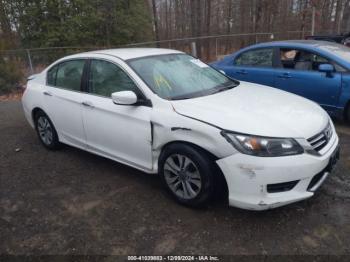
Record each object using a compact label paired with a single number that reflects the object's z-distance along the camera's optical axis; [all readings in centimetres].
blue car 541
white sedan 291
